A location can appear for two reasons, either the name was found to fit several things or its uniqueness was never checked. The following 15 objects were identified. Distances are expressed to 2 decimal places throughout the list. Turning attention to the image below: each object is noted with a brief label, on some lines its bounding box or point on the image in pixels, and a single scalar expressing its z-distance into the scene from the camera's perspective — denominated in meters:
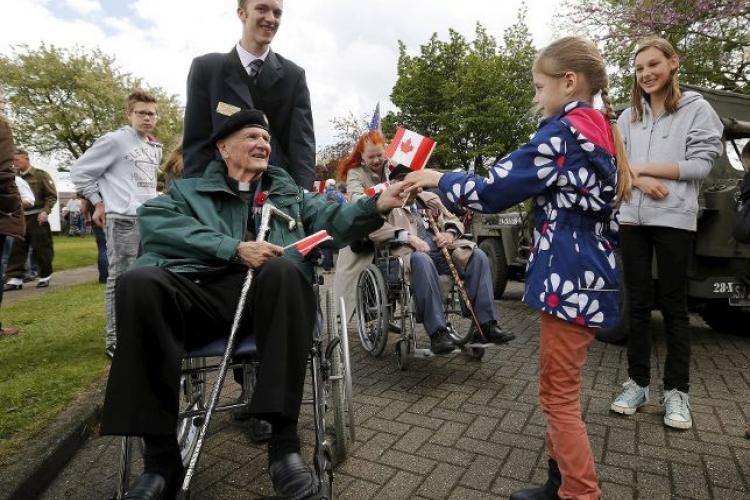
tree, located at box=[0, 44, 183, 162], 31.14
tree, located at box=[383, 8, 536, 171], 30.41
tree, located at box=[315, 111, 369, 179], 33.94
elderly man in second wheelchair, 3.60
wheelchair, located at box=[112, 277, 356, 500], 1.92
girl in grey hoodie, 2.77
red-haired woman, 4.25
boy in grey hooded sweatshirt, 4.04
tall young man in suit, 2.86
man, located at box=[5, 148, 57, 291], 8.09
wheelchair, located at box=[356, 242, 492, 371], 3.78
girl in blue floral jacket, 1.81
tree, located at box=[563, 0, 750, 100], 11.13
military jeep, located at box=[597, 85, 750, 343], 3.96
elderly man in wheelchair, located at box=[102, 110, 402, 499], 1.81
